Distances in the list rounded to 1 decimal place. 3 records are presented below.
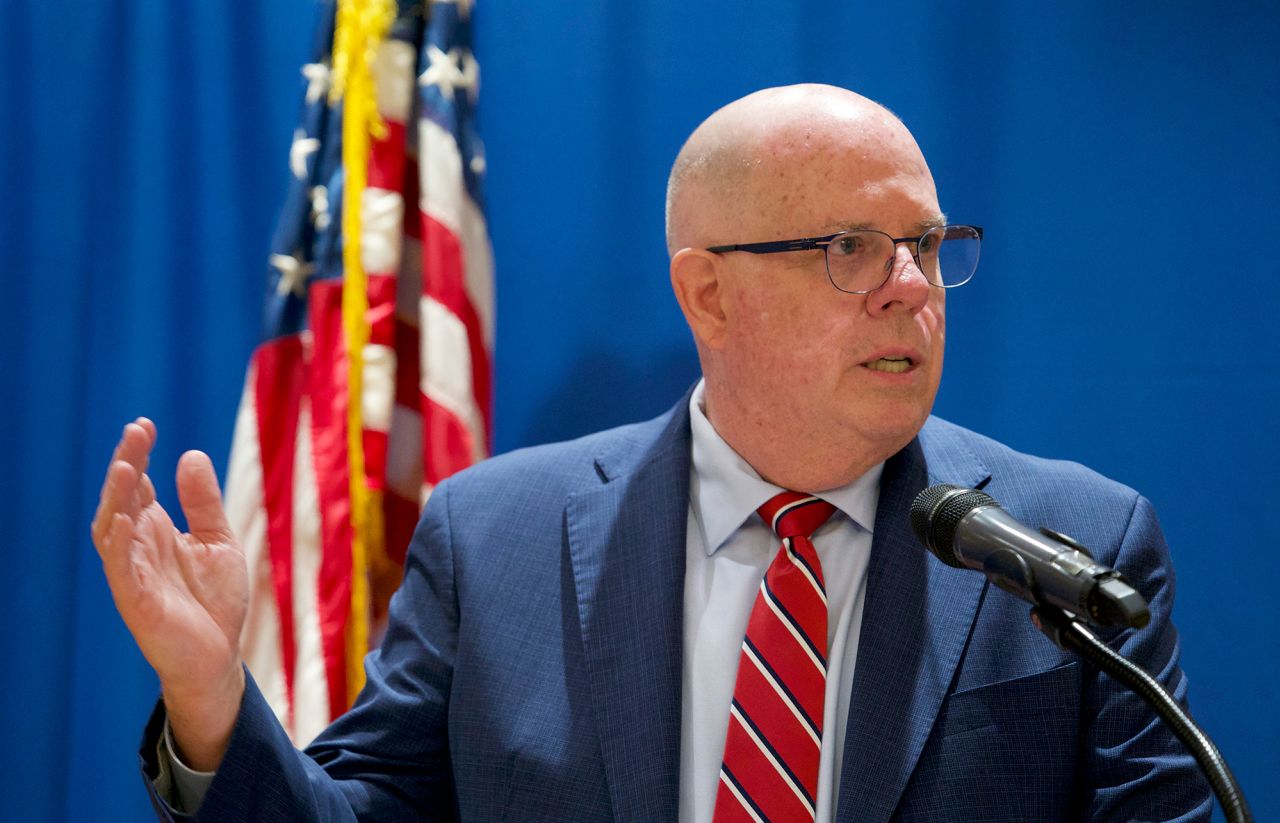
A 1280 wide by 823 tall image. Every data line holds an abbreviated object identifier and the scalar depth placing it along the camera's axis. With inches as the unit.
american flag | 127.0
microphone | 102.7
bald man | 113.4
